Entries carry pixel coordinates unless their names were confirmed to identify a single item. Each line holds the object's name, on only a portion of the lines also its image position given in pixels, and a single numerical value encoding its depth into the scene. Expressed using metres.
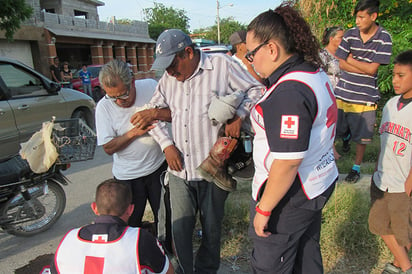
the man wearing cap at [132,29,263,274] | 2.07
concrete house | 18.81
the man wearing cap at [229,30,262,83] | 4.27
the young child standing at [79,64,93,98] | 13.86
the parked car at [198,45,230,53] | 13.39
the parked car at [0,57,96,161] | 5.10
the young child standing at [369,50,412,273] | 2.18
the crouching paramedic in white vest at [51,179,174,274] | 1.43
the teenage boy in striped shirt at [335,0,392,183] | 3.25
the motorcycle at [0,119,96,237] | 3.13
